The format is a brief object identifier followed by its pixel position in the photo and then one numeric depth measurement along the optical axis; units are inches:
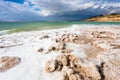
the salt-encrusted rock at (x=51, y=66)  77.0
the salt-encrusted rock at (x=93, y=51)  99.2
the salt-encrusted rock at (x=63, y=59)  81.5
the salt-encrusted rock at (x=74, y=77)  65.0
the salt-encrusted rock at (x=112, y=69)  68.3
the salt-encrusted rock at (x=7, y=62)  85.6
